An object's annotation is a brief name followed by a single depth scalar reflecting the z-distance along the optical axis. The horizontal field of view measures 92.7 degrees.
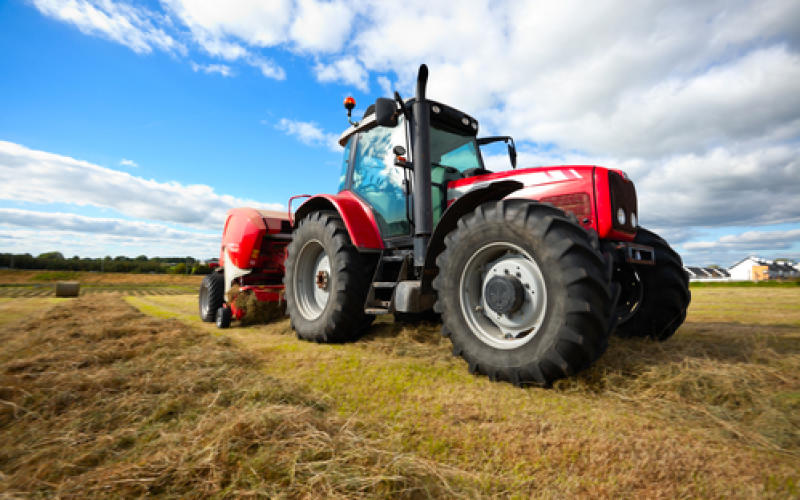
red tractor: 2.11
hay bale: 12.66
